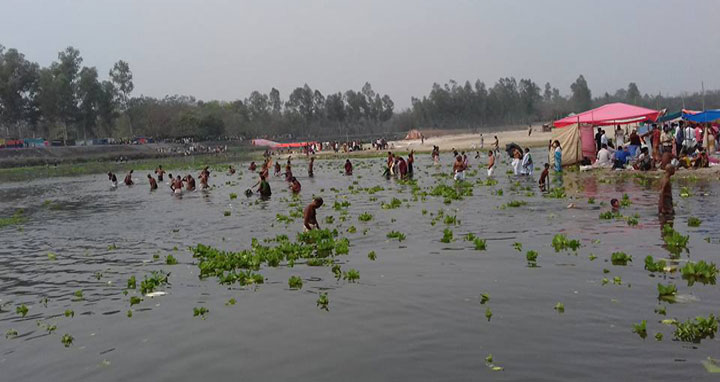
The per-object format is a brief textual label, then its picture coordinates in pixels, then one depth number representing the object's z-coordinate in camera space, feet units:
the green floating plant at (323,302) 41.94
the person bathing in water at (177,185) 134.00
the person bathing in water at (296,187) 118.01
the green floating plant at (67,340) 37.99
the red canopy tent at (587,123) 124.77
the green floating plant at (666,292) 38.65
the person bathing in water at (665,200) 64.43
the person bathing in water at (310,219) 68.80
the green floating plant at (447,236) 62.07
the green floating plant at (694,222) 60.08
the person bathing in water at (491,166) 128.36
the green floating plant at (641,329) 32.75
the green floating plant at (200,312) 41.82
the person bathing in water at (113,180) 159.80
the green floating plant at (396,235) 65.21
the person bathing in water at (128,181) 164.65
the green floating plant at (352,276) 48.68
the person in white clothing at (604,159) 123.77
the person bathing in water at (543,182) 97.67
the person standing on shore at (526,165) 127.54
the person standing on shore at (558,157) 127.74
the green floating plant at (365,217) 79.23
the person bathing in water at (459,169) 121.67
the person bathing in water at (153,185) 148.55
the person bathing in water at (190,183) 139.33
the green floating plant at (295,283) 47.50
